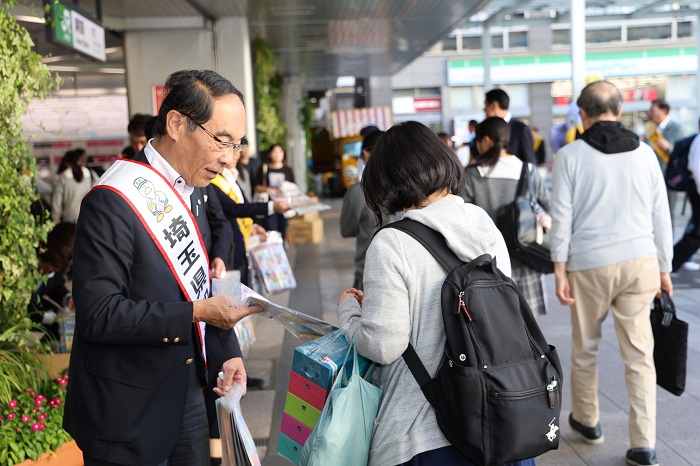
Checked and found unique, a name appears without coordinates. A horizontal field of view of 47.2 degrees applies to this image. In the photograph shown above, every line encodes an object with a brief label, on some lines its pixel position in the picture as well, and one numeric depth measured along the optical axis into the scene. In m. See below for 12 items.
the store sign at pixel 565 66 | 39.62
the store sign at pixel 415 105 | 41.84
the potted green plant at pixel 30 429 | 3.36
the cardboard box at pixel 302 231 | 15.25
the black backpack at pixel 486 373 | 2.11
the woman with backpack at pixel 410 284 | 2.19
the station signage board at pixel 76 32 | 5.50
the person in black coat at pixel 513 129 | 6.35
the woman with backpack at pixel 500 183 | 5.05
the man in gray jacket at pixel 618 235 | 4.16
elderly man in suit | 2.11
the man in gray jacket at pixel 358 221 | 5.60
